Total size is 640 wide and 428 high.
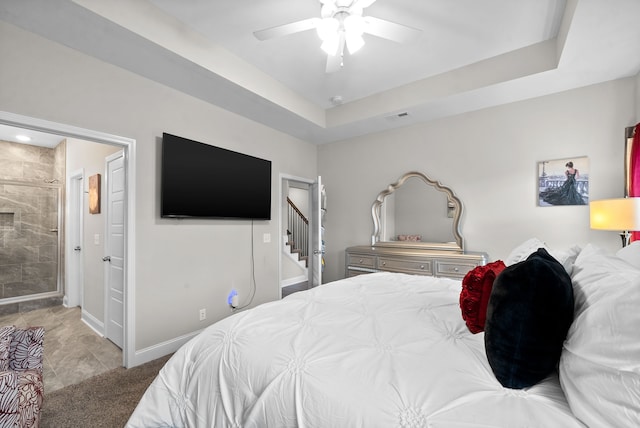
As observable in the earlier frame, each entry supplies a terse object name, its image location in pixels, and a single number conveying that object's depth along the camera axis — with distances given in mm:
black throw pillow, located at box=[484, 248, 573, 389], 848
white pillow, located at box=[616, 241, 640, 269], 1271
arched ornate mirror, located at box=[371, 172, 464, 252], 3420
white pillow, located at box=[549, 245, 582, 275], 1341
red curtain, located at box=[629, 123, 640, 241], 2289
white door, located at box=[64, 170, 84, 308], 4020
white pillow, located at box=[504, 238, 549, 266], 1738
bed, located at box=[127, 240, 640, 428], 710
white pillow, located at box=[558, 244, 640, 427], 629
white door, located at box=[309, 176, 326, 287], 3938
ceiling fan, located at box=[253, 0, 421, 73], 1808
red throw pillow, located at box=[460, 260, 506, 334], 1170
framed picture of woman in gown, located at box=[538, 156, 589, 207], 2738
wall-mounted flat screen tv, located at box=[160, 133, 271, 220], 2664
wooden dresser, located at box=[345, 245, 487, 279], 3047
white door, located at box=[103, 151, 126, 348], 2865
